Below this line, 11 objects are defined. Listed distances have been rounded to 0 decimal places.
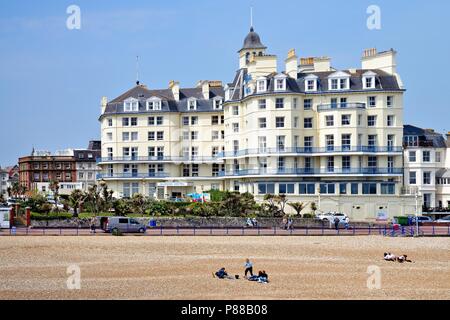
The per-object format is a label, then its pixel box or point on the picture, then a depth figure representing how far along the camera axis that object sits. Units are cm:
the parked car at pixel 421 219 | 5744
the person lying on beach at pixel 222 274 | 3250
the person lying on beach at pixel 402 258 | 3862
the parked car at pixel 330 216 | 5762
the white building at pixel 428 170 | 6838
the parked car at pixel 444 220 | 5756
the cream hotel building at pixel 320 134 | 6425
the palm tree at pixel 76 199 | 5753
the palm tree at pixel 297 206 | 5947
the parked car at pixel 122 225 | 5031
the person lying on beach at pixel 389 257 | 3875
